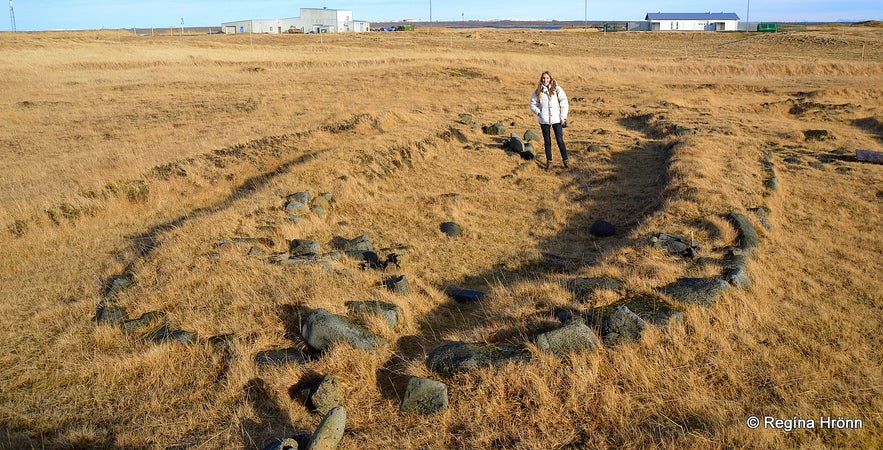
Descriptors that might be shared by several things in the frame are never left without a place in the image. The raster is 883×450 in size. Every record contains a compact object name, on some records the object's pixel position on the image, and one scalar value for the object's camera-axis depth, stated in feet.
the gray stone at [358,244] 31.76
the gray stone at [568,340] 17.85
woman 46.83
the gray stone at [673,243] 27.17
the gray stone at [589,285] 22.62
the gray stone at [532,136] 60.93
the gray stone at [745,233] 27.32
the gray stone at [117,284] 25.84
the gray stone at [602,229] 34.27
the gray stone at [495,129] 62.85
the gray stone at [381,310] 21.88
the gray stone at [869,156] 48.42
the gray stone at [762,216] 31.26
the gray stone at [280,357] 19.34
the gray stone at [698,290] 21.01
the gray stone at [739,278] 22.49
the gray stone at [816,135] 59.52
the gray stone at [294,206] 36.81
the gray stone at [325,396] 16.89
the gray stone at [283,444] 14.33
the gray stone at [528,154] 54.19
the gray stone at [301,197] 38.32
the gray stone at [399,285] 25.39
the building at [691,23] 341.41
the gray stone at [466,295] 25.46
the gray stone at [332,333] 19.74
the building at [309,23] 371.35
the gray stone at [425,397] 16.40
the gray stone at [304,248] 30.58
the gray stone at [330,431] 14.37
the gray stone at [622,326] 18.45
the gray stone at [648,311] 19.43
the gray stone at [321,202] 38.36
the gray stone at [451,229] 34.96
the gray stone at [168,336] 20.98
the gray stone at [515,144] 55.21
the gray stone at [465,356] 17.69
